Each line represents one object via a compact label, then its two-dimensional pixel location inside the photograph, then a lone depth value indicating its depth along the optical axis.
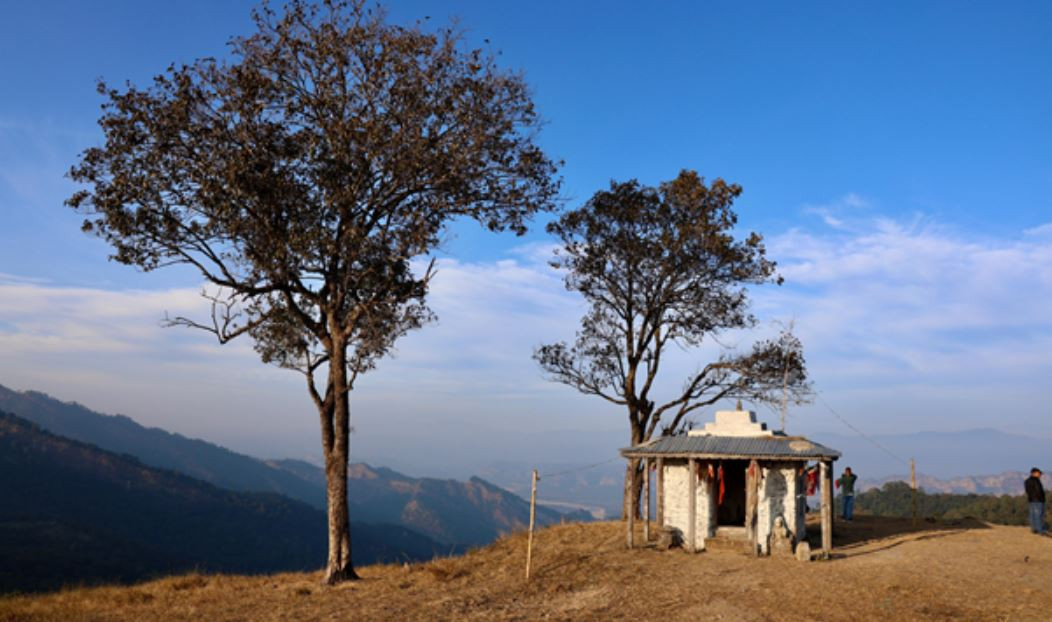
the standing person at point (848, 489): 32.19
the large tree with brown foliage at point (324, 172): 22.09
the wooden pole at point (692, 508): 24.70
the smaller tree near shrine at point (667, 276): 31.81
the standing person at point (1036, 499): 26.46
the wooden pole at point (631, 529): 24.94
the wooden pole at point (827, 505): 23.52
